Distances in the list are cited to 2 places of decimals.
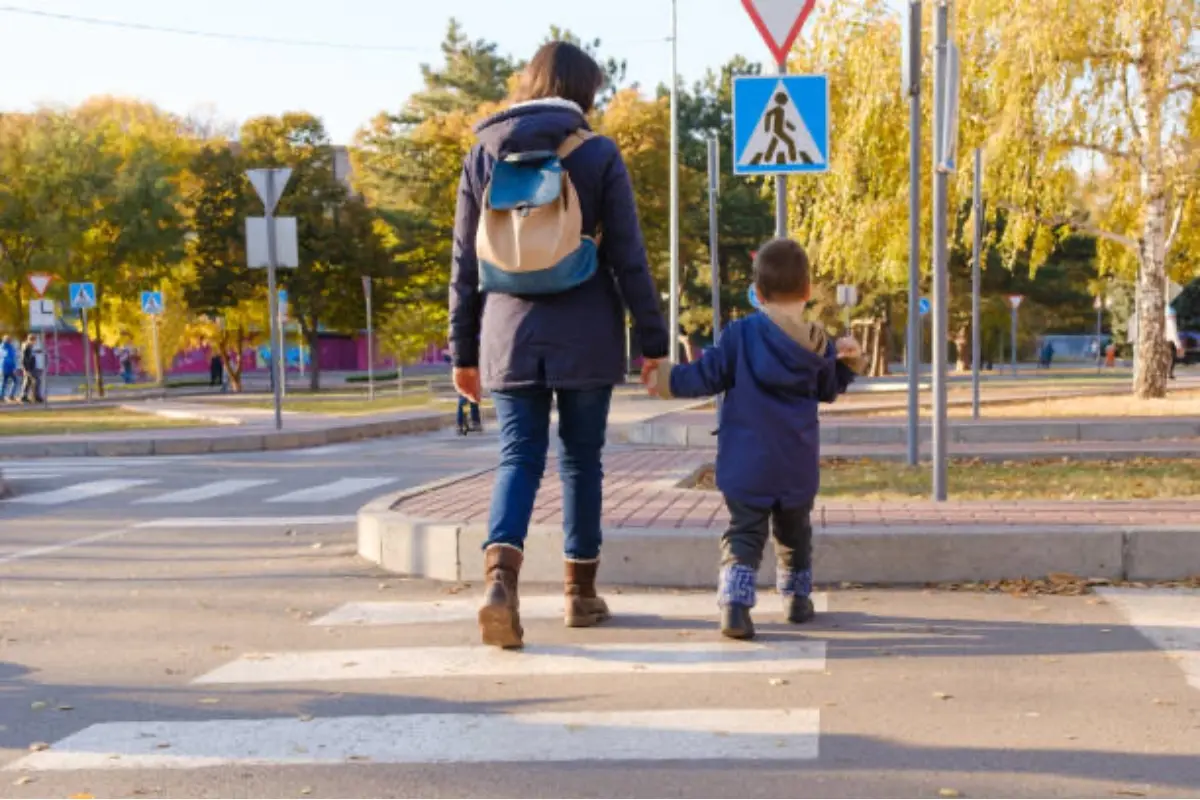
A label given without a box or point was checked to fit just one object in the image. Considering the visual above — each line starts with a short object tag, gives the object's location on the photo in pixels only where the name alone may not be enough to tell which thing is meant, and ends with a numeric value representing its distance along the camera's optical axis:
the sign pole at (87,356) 38.08
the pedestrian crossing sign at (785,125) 8.63
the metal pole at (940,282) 8.84
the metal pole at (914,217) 11.19
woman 5.67
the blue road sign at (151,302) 43.75
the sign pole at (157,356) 55.06
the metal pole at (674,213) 40.81
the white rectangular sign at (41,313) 35.94
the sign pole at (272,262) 20.83
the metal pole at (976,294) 18.92
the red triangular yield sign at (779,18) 8.61
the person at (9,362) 41.91
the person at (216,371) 59.81
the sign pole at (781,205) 8.33
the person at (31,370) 39.28
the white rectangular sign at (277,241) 21.47
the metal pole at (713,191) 23.36
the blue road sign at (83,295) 38.25
